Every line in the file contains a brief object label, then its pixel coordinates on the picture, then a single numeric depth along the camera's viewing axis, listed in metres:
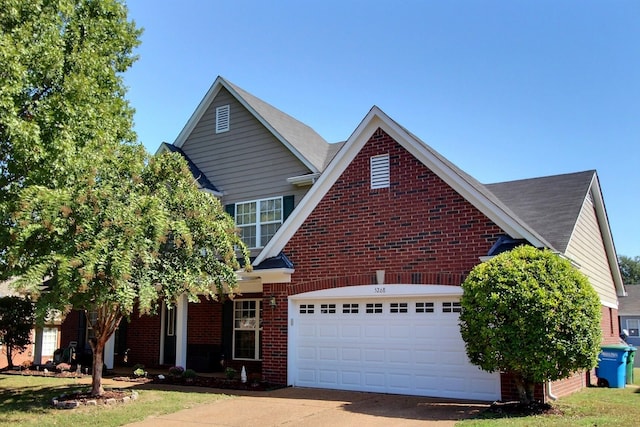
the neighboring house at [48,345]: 23.41
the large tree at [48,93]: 11.70
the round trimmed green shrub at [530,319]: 9.81
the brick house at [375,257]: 12.46
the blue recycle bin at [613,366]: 15.11
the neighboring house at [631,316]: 39.67
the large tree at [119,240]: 10.14
